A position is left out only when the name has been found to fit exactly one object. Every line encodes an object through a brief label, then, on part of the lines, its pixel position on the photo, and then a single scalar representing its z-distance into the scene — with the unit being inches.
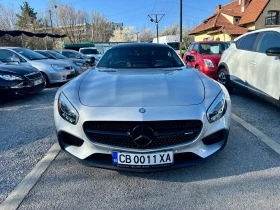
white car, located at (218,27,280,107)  198.1
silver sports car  106.0
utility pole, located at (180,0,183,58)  979.9
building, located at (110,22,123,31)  3422.7
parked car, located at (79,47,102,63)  901.2
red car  360.2
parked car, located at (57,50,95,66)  641.2
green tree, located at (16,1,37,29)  2140.7
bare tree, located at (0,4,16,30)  1962.4
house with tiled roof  1294.3
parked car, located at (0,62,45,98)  259.9
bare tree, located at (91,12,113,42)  2842.0
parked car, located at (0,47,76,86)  354.6
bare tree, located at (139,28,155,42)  3809.1
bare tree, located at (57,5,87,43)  2368.4
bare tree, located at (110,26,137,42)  3410.4
